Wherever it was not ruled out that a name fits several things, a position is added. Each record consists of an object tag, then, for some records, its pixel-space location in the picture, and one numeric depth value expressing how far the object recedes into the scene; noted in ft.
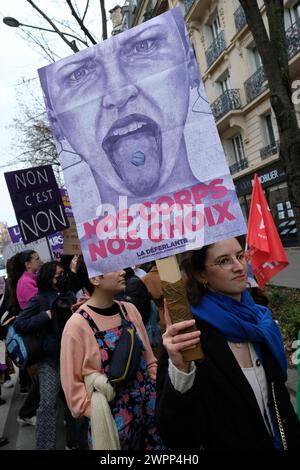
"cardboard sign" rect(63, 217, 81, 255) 11.94
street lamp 34.48
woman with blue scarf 5.17
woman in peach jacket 7.74
